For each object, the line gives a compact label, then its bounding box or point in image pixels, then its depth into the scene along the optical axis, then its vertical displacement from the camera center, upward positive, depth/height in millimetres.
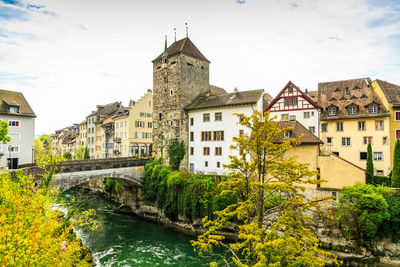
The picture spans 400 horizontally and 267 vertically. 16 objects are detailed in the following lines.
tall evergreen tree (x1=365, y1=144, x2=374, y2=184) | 23547 -2426
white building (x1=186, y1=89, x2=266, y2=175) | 28781 +2390
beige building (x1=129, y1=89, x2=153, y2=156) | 45031 +3779
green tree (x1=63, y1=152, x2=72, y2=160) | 66188 -2608
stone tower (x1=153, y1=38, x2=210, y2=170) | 33438 +8442
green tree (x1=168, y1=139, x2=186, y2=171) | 32812 -1036
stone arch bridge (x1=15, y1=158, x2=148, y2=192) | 22953 -2735
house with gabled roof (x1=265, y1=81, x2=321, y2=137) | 27281 +4377
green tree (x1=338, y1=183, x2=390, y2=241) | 18031 -5026
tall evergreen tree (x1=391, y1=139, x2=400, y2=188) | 21406 -2328
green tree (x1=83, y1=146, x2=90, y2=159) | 58788 -2301
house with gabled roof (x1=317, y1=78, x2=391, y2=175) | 26750 +2473
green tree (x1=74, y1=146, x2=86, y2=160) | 58884 -1819
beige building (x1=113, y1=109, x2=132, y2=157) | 45344 +2064
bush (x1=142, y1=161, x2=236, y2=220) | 24078 -5145
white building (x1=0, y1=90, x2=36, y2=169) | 29781 +2111
